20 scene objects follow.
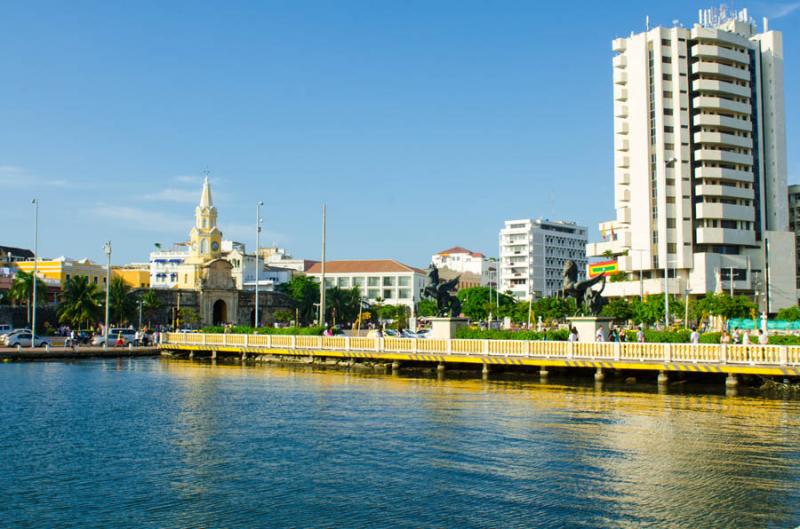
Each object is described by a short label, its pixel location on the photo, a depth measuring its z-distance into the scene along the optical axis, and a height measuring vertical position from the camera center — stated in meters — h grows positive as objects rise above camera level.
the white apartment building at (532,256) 175.00 +14.32
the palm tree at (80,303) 81.81 +1.56
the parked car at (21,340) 65.75 -1.86
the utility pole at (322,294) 62.12 +2.11
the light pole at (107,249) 68.62 +6.05
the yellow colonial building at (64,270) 116.31 +7.39
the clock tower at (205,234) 116.69 +12.56
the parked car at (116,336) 70.50 -1.64
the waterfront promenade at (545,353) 34.69 -1.85
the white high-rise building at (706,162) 97.56 +19.98
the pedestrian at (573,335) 42.09 -0.82
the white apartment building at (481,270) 196.75 +12.33
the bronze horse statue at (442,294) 49.81 +1.62
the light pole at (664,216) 96.32 +12.93
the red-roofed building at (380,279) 159.25 +8.30
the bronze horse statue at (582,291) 43.16 +1.58
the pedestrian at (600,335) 41.78 -0.82
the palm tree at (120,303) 90.69 +1.84
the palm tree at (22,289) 88.25 +3.27
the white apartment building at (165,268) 145.12 +9.52
